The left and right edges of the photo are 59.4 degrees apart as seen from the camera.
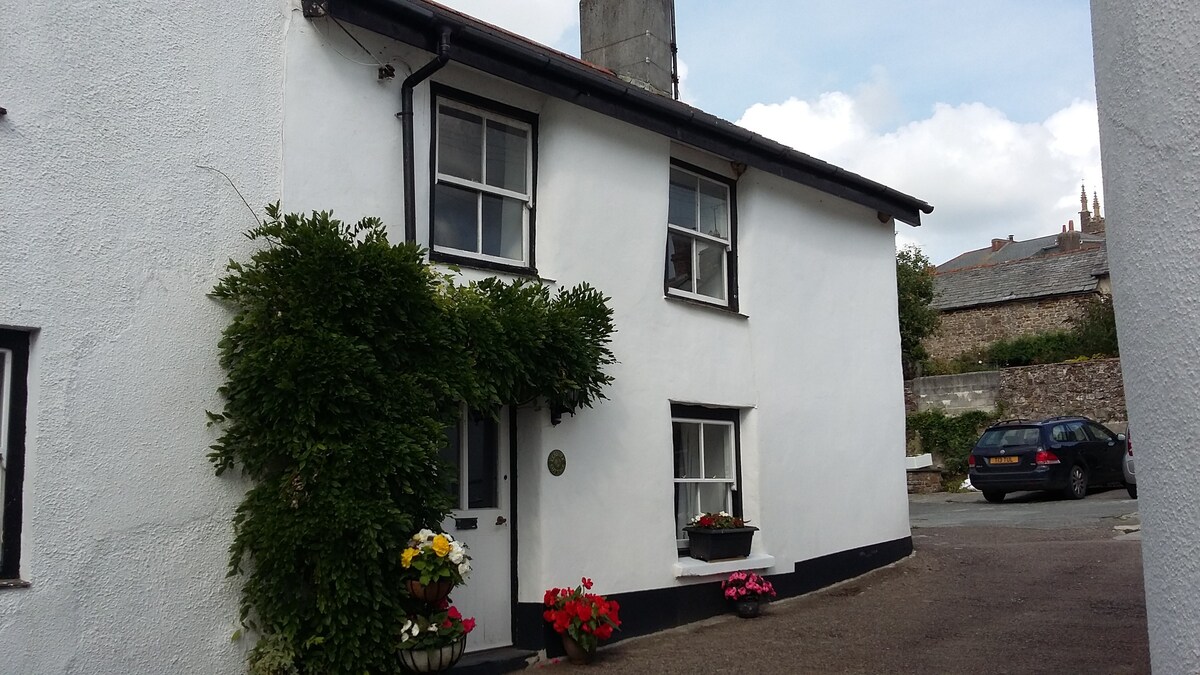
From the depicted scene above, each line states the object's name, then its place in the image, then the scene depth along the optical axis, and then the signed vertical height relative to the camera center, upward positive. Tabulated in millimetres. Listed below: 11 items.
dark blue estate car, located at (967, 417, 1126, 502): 18500 +227
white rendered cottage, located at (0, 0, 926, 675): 5828 +1455
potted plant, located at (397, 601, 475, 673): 6480 -1003
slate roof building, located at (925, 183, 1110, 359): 31984 +5436
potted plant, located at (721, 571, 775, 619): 9898 -1094
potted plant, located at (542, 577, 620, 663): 7934 -1070
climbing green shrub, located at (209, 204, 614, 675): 6309 +268
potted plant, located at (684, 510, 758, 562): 9758 -574
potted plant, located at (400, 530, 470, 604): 6469 -527
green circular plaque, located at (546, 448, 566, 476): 8461 +111
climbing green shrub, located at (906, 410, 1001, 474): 23953 +875
